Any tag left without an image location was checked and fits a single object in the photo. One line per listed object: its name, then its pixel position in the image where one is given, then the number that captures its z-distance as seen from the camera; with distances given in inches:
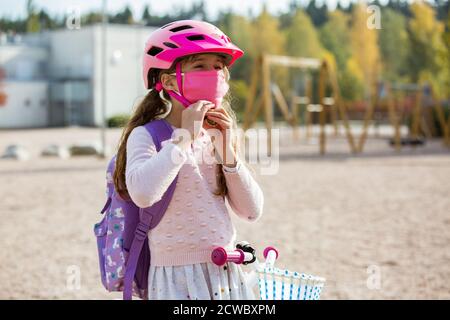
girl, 93.6
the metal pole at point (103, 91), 718.0
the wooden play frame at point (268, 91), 653.9
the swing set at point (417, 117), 777.6
